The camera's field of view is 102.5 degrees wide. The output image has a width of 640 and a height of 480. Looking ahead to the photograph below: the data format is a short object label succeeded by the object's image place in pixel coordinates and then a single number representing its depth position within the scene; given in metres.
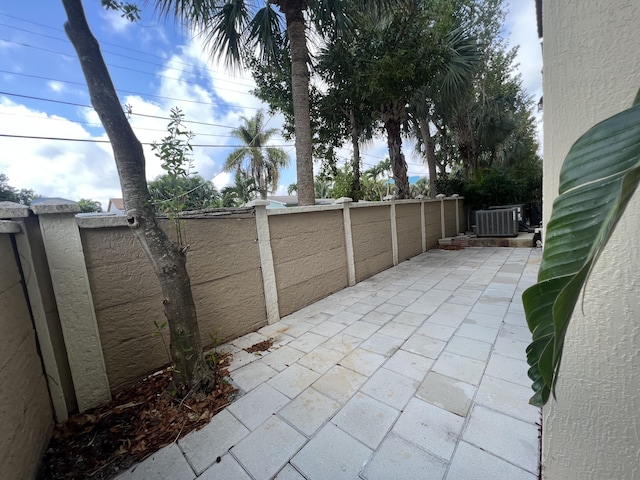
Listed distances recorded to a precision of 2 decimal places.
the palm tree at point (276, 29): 4.47
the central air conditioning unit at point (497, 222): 7.36
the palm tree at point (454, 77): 6.84
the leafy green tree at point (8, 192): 13.19
